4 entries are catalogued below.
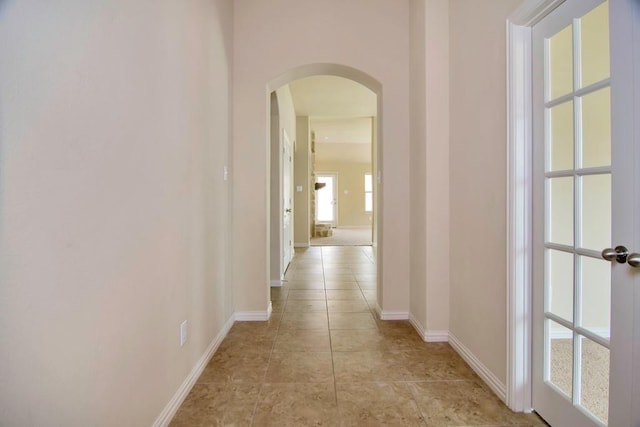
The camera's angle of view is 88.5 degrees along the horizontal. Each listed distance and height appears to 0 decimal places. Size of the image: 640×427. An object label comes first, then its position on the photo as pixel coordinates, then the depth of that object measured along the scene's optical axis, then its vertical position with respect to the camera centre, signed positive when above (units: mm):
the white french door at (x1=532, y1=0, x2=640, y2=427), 1157 -78
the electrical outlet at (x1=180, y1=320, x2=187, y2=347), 1775 -691
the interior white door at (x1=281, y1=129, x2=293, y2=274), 4680 +74
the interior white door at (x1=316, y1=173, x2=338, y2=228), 13367 +240
